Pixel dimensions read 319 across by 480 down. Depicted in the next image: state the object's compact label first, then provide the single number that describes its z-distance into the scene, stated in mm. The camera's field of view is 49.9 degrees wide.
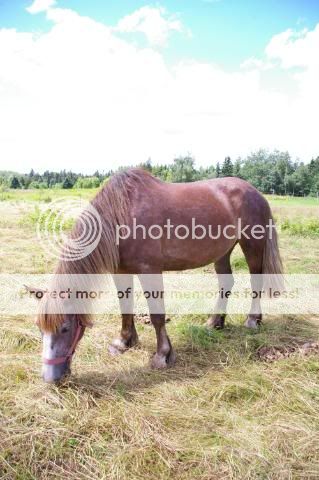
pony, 2859
